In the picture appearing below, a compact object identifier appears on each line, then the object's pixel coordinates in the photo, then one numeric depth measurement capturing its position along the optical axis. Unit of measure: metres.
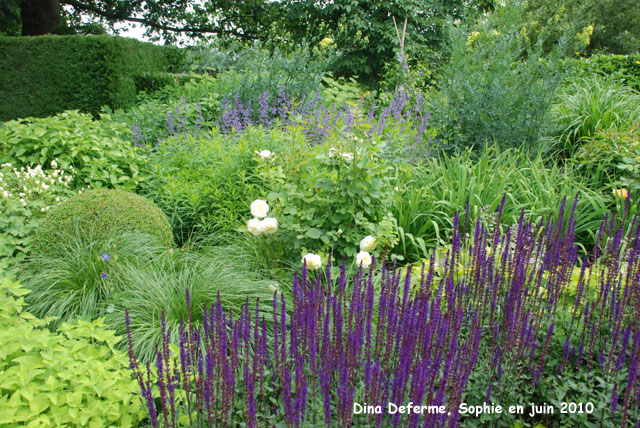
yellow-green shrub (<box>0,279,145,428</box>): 1.87
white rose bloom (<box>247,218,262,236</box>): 3.42
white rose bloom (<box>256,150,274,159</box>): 3.80
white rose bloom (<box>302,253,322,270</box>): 3.08
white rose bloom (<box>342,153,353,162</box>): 3.41
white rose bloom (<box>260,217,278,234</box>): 3.41
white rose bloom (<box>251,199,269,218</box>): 3.44
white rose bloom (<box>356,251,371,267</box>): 3.01
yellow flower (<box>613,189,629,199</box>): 3.66
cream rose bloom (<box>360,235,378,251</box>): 3.24
